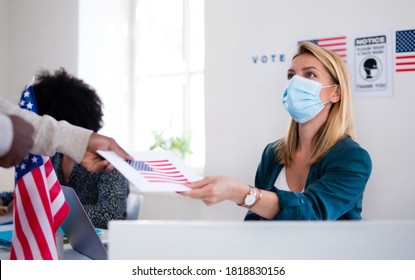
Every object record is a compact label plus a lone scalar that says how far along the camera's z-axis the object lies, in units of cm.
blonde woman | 173
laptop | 142
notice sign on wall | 252
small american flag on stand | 147
